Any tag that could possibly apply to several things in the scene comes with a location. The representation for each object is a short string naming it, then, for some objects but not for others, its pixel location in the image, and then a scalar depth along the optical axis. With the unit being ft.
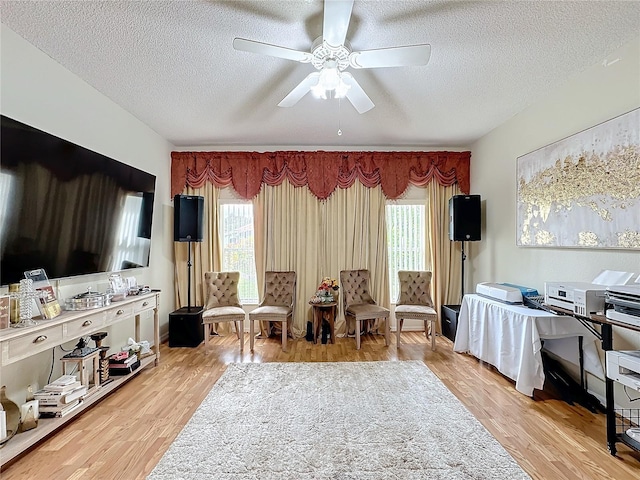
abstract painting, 8.31
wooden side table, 15.35
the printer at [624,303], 6.64
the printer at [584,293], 7.85
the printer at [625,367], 6.80
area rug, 6.61
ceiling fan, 6.66
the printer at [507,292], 11.51
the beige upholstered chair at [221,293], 14.79
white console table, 6.74
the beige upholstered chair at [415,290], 15.58
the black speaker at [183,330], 14.78
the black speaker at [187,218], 15.29
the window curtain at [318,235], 16.93
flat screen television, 7.55
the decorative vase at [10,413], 7.17
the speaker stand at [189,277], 15.53
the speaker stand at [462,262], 16.14
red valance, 16.84
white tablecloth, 9.70
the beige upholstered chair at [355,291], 15.52
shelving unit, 7.01
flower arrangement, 15.46
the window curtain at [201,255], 16.83
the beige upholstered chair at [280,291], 15.71
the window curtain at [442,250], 17.08
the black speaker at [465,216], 15.19
